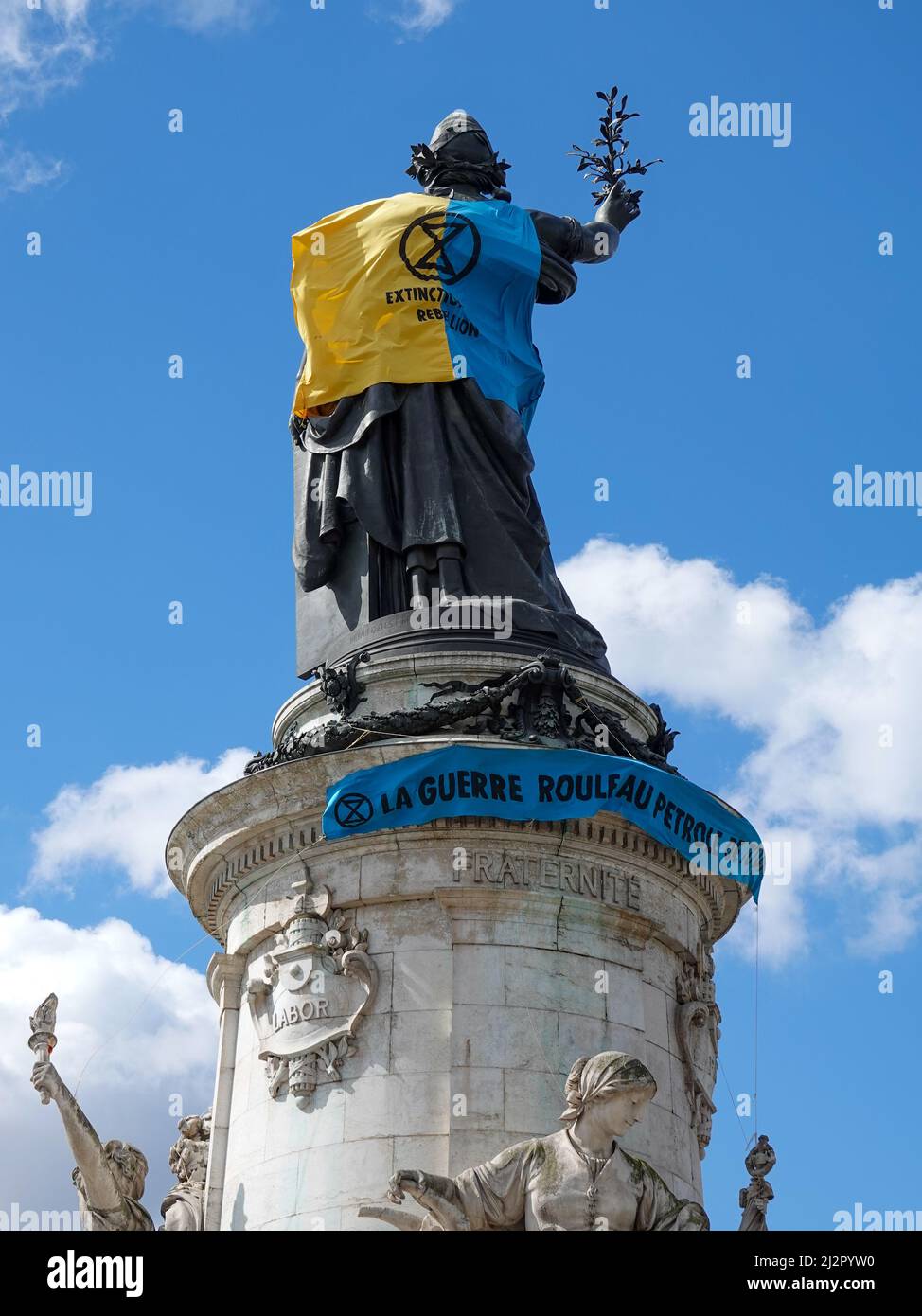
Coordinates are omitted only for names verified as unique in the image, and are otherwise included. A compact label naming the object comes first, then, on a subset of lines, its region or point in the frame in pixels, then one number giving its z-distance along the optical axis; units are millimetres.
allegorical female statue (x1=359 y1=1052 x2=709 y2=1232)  16875
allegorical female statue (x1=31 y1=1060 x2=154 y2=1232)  19156
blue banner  19391
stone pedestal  18562
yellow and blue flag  23766
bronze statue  22719
